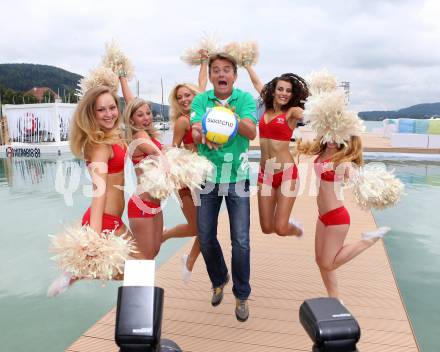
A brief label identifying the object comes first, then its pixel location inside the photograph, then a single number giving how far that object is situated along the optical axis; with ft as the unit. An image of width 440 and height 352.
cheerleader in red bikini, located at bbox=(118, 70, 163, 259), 10.84
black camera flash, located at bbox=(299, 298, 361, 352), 4.65
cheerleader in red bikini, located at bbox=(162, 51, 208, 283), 12.37
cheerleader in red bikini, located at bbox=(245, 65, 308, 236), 12.58
